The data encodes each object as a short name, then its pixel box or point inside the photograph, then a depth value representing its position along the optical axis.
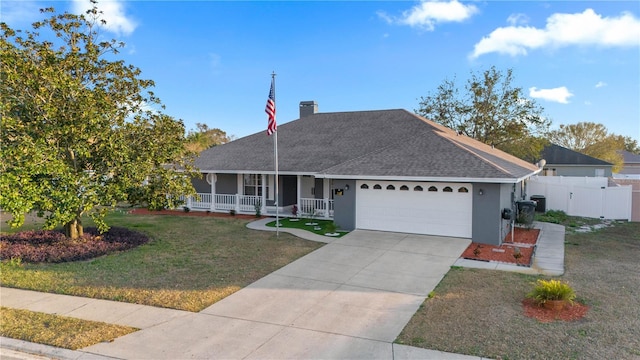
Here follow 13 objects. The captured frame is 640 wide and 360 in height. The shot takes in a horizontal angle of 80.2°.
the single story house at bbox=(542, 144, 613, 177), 39.75
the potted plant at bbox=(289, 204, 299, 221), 17.86
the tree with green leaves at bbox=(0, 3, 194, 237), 9.38
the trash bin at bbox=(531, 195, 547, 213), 19.57
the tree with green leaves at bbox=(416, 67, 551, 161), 33.34
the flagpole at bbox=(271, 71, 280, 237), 13.04
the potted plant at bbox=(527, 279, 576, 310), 6.66
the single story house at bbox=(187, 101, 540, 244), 12.73
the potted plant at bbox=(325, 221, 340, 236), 13.85
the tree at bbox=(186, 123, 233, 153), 61.62
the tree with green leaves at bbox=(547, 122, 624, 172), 50.56
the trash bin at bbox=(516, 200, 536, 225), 14.48
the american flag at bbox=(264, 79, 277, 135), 13.34
